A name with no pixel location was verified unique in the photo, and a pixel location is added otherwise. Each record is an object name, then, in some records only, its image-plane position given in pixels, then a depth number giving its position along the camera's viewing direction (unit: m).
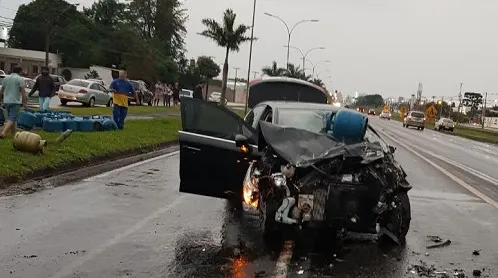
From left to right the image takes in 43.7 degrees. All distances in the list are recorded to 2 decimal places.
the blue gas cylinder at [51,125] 14.98
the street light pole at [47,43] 56.48
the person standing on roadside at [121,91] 17.45
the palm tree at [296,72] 78.91
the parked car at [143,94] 43.59
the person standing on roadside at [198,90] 22.33
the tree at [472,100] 116.97
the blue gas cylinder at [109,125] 17.30
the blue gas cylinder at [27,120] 15.27
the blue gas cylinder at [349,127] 6.84
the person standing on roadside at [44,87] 18.28
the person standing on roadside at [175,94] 45.16
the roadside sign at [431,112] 73.06
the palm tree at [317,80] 96.57
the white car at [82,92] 33.24
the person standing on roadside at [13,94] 13.38
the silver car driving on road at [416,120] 58.40
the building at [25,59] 81.62
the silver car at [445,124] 61.62
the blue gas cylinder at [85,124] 16.22
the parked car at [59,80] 44.33
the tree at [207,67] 76.95
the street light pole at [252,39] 42.65
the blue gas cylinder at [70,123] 15.41
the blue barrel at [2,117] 14.68
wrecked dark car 6.33
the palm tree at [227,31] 46.53
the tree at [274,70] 78.75
